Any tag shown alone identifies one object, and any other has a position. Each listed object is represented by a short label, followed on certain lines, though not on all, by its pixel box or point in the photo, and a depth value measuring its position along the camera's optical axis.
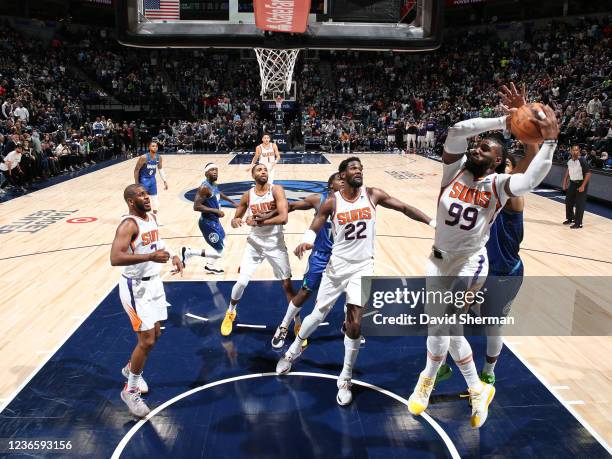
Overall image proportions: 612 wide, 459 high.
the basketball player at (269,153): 12.31
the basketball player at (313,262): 5.30
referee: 10.23
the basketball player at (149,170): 9.48
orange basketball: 3.48
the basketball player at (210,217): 7.29
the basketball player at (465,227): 3.79
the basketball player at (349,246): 4.46
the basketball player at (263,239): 5.66
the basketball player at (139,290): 4.22
